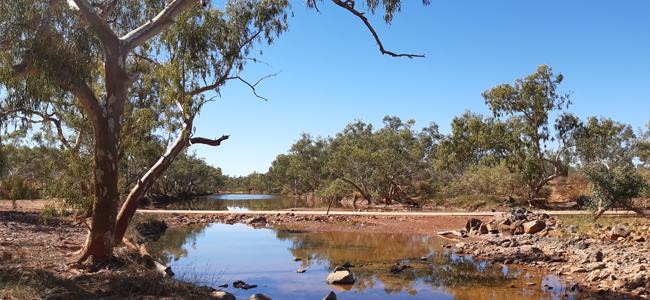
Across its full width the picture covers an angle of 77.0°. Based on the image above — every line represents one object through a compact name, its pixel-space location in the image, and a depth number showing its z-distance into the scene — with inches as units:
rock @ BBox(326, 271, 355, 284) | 345.7
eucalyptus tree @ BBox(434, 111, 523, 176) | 1005.8
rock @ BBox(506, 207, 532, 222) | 660.0
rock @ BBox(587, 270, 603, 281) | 335.3
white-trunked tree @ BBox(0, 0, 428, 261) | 270.4
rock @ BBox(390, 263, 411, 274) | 389.7
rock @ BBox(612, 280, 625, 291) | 304.5
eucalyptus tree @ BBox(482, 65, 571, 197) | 956.6
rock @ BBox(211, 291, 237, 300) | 250.7
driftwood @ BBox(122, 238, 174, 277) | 321.3
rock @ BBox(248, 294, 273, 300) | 263.4
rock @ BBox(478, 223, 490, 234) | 629.9
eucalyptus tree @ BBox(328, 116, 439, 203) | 1256.2
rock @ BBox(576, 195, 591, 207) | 959.1
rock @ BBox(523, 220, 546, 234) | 581.3
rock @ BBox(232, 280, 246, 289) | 334.6
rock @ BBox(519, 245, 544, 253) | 437.9
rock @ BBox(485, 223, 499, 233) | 629.9
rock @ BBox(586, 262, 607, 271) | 358.0
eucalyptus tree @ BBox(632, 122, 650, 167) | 1152.9
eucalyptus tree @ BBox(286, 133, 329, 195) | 2054.6
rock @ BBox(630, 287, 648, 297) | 287.6
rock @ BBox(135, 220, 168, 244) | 589.0
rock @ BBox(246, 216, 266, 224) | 847.7
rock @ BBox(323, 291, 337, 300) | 279.7
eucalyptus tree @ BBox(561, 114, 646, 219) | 553.9
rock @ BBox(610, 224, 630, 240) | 450.2
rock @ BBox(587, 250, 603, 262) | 380.2
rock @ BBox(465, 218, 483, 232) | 651.6
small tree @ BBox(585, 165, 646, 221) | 550.9
